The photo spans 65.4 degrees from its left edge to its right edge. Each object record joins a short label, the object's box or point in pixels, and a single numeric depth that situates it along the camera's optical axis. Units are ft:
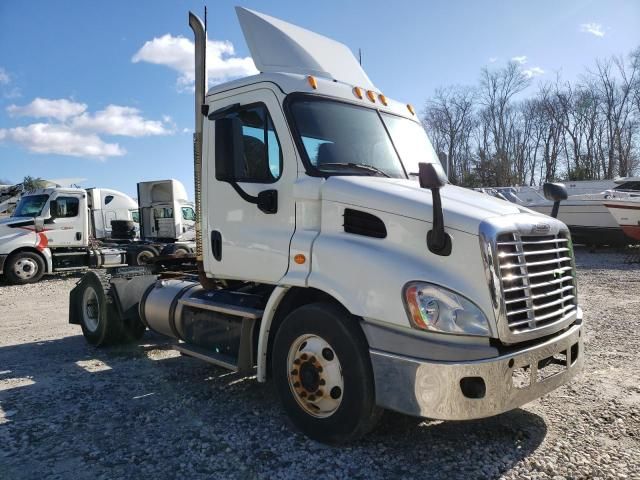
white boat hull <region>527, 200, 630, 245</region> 61.87
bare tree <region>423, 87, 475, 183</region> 179.10
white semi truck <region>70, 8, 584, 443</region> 9.97
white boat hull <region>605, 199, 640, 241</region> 56.90
